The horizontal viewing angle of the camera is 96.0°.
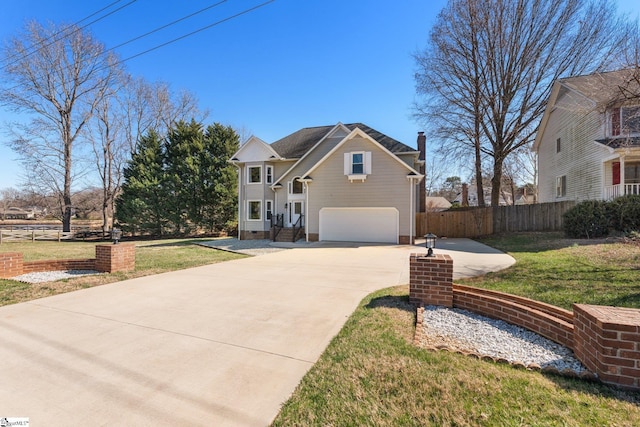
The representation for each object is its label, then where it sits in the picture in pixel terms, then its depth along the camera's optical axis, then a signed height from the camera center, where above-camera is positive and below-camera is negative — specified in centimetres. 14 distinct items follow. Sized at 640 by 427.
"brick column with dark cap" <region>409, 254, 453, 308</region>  458 -99
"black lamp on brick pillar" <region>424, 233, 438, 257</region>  480 -40
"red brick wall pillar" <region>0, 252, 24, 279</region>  689 -113
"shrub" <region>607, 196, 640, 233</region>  1083 +24
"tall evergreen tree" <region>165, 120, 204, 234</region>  2448 +339
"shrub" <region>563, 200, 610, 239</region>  1122 -3
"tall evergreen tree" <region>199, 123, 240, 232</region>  2447 +303
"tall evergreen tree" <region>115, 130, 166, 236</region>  2469 +200
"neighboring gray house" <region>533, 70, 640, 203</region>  857 +361
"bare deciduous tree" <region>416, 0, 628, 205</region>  1722 +1019
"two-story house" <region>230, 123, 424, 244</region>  1513 +173
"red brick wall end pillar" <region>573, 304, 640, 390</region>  248 -114
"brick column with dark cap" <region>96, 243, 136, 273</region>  738 -103
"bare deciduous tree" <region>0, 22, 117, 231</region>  2245 +1068
